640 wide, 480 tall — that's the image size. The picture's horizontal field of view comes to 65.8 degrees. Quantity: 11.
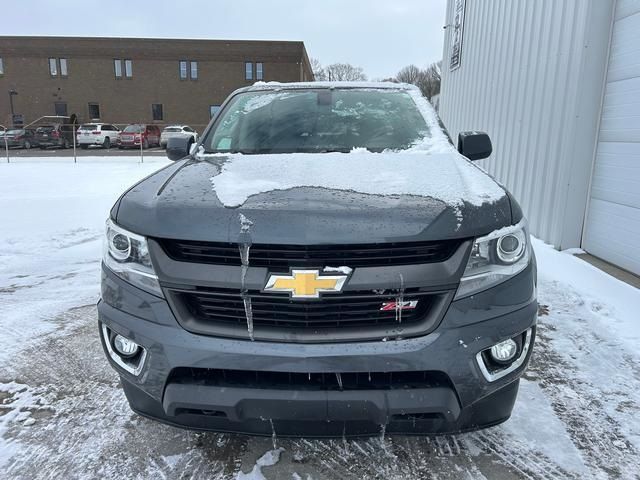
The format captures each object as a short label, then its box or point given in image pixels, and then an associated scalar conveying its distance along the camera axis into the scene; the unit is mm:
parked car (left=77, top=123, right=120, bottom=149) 29453
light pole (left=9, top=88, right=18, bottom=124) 43188
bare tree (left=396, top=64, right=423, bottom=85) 71556
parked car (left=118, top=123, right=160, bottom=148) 29766
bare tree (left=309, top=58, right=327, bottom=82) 72575
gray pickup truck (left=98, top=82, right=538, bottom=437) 1873
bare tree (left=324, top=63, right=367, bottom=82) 70181
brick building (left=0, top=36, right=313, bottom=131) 43000
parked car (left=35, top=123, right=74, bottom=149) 29197
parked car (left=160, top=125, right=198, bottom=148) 30297
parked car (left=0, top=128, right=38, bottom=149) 29327
